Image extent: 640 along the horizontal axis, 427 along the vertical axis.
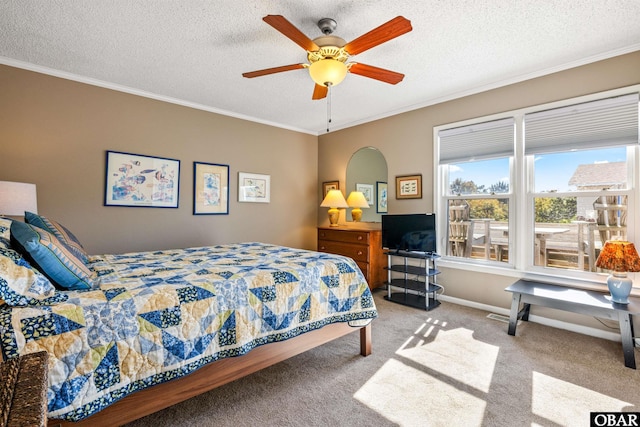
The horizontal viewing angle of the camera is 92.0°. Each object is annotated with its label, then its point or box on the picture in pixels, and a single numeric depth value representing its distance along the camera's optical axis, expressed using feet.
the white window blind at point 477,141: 10.93
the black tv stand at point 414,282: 11.73
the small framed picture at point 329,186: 16.64
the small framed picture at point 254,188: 14.62
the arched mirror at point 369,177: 14.87
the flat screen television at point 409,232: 11.96
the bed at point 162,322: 4.09
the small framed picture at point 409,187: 13.16
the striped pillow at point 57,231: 5.94
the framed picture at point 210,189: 13.25
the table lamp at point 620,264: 7.72
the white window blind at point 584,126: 8.68
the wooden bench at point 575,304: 7.37
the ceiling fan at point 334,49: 5.91
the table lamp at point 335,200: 14.62
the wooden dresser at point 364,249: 13.38
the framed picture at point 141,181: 11.20
